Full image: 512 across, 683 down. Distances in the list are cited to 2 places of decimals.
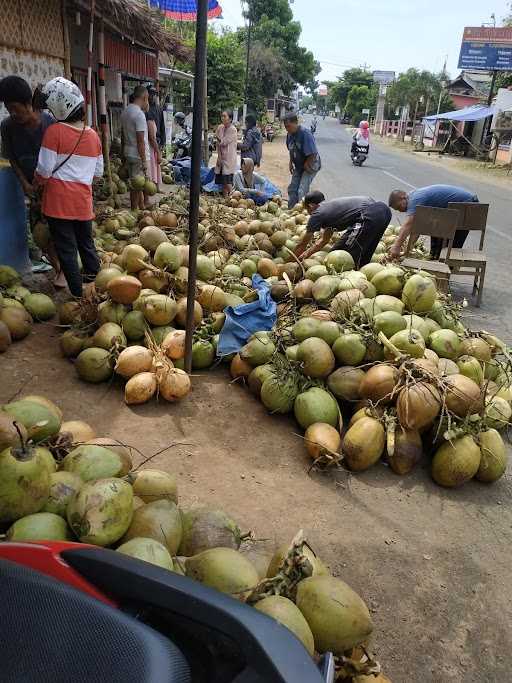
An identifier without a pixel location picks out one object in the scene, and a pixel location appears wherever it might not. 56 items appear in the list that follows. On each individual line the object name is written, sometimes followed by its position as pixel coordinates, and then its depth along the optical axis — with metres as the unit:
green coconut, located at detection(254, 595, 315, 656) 1.50
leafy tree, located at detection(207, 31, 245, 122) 23.73
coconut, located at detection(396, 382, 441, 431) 3.12
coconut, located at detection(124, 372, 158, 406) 3.55
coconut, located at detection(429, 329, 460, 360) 3.77
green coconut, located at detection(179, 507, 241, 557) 2.03
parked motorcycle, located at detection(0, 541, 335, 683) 0.84
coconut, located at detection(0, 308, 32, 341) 4.02
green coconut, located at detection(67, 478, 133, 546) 1.79
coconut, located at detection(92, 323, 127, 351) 3.86
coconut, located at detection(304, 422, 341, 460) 3.18
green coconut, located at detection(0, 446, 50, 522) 1.75
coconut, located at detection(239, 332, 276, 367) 3.88
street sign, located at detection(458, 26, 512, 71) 36.88
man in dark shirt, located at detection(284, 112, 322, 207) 7.92
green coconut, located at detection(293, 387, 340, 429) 3.46
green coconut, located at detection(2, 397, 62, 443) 2.26
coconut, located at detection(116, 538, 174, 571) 1.69
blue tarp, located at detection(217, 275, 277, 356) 4.13
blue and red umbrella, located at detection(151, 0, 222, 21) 11.73
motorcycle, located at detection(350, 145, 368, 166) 22.28
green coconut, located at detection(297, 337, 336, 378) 3.63
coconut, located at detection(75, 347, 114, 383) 3.74
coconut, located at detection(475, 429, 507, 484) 3.15
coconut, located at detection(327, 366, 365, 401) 3.59
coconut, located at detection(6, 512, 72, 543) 1.74
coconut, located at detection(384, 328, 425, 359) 3.55
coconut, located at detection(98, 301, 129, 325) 4.05
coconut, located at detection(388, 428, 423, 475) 3.18
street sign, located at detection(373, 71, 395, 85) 73.49
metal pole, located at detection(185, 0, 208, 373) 3.12
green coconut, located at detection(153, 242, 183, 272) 4.42
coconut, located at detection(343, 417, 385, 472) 3.14
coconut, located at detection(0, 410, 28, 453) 1.88
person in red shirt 4.03
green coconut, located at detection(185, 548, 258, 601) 1.66
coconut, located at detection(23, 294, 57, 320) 4.36
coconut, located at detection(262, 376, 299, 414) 3.60
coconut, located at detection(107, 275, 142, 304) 4.02
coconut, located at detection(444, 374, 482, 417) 3.19
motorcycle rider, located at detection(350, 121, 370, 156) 22.14
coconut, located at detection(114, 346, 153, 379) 3.69
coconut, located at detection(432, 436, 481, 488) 3.09
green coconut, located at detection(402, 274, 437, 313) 4.13
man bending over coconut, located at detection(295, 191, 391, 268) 5.46
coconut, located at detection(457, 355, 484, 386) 3.66
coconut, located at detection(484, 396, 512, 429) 3.49
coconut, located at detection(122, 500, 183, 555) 1.92
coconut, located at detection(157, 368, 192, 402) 3.61
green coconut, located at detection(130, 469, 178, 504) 2.23
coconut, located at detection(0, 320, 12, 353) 3.89
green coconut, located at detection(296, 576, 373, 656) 1.65
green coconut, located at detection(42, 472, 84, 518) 1.92
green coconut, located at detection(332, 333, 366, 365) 3.67
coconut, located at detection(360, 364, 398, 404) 3.30
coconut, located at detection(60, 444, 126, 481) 2.18
